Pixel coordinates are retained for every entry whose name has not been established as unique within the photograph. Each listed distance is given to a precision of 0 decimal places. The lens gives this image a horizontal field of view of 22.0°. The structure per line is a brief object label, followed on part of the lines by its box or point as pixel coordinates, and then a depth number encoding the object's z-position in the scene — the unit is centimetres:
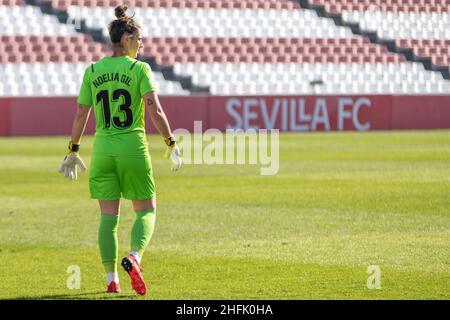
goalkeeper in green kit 836
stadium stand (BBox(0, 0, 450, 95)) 3631
